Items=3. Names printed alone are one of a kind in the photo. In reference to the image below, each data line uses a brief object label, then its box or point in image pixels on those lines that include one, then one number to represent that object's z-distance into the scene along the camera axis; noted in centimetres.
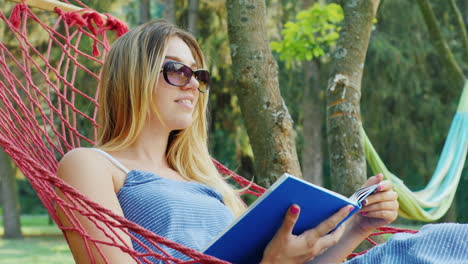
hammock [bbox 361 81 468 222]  325
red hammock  138
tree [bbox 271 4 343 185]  1069
